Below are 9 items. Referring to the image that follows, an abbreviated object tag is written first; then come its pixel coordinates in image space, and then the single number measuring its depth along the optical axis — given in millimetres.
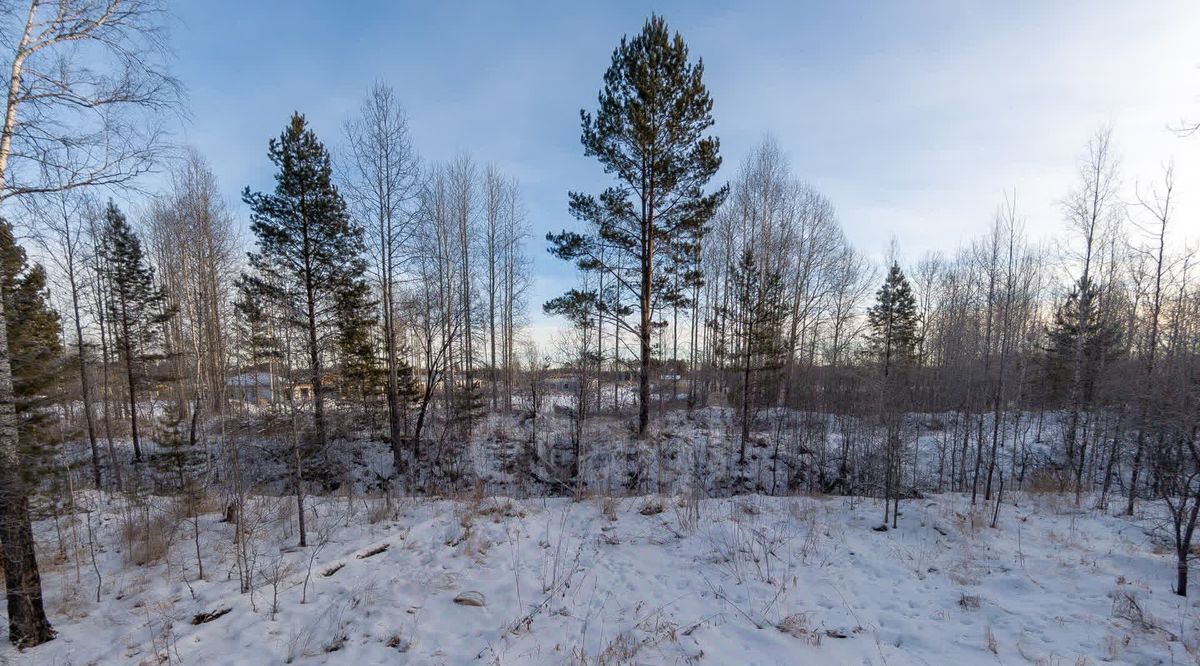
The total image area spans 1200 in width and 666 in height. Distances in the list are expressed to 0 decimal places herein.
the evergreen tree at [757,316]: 16203
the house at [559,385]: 23941
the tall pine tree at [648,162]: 13797
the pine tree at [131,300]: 17953
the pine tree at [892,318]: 27000
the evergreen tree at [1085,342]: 16797
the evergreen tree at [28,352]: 5172
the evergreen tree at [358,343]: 15461
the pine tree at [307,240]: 14914
